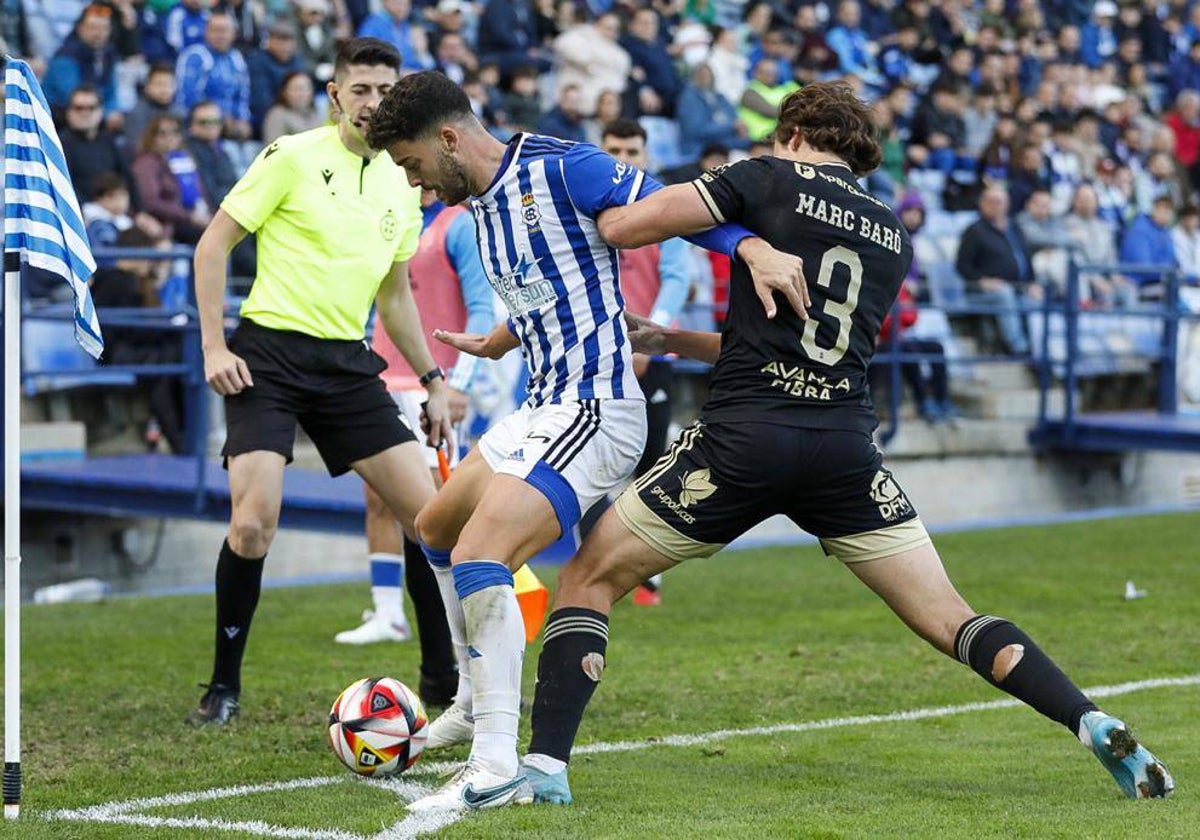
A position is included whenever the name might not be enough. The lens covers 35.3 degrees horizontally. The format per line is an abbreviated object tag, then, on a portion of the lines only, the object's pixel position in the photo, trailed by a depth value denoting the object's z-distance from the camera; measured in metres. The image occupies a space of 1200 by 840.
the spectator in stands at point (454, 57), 16.83
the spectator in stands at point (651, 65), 18.72
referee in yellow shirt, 6.66
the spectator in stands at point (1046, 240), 18.69
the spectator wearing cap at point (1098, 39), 26.88
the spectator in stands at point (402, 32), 16.30
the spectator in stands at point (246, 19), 15.55
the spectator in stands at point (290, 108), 14.62
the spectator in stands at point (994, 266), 17.39
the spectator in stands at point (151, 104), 13.88
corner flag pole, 5.01
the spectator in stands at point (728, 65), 20.20
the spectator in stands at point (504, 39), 17.72
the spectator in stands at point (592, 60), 18.08
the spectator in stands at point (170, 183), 13.32
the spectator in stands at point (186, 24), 15.15
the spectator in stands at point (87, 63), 14.21
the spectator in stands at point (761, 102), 19.03
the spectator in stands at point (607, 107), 16.69
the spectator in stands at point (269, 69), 15.30
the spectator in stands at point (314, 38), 16.36
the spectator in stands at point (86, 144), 13.10
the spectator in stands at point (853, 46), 22.91
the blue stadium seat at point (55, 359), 12.26
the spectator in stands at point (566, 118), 16.78
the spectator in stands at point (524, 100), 16.92
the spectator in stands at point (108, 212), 12.75
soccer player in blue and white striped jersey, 5.09
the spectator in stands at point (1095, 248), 18.53
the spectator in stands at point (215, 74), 14.79
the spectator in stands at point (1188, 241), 19.83
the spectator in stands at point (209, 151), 13.96
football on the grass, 5.52
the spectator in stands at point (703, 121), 18.41
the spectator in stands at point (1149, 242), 19.27
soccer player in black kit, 5.03
